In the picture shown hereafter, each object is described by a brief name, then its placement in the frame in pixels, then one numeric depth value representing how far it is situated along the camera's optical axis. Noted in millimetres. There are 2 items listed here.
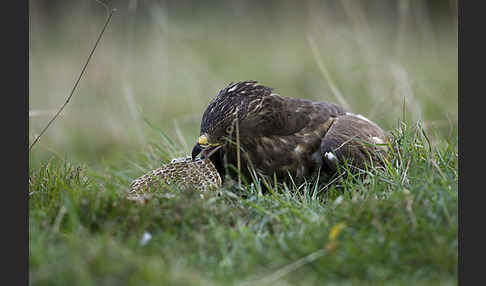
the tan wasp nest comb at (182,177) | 7949
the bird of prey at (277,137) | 8477
